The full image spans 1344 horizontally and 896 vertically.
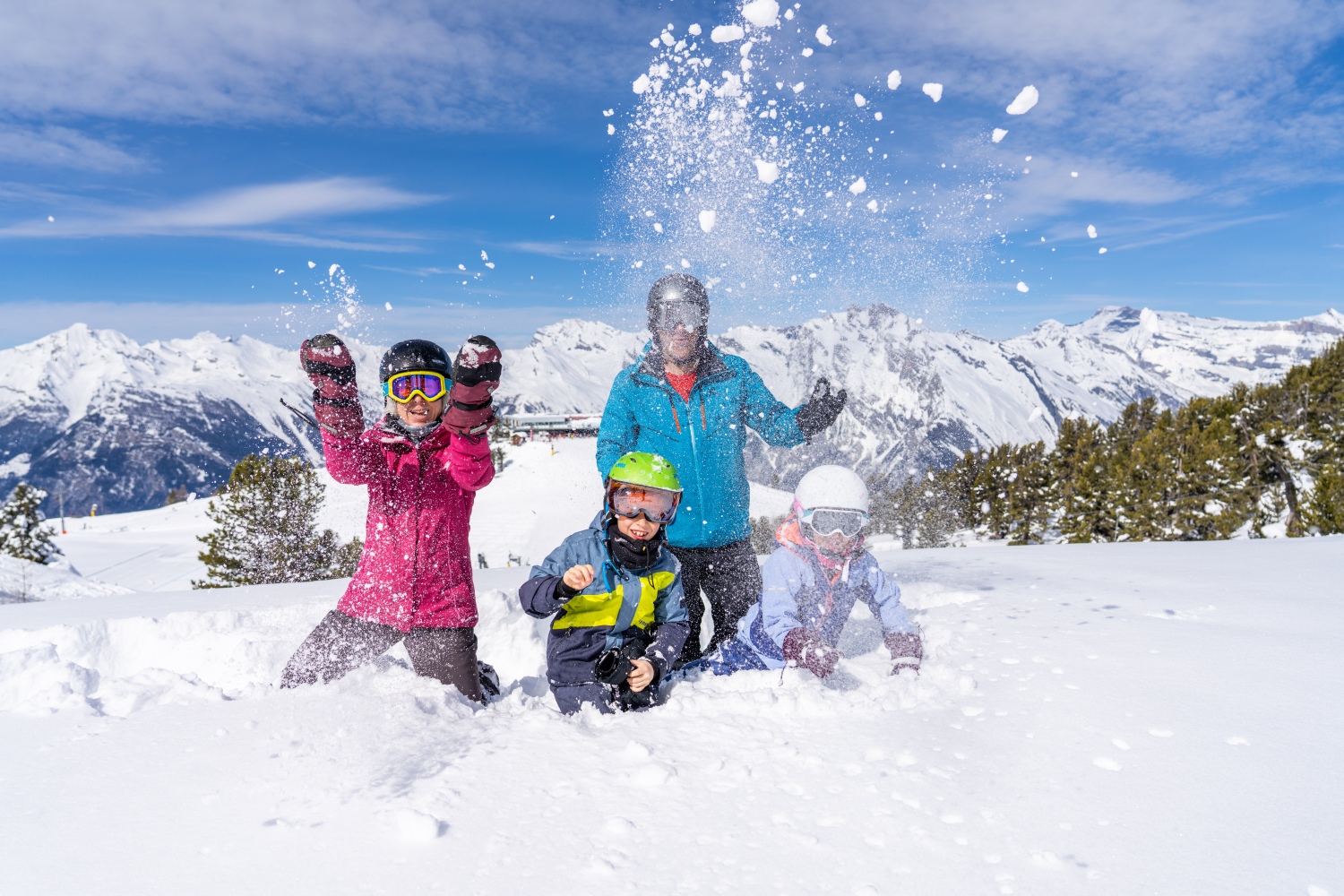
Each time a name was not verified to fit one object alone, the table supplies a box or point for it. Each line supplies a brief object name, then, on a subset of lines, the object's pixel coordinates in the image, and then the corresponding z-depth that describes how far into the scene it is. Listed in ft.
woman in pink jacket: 13.21
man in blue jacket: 15.17
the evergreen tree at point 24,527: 130.82
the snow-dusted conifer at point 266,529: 95.25
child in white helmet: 13.96
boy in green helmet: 12.75
